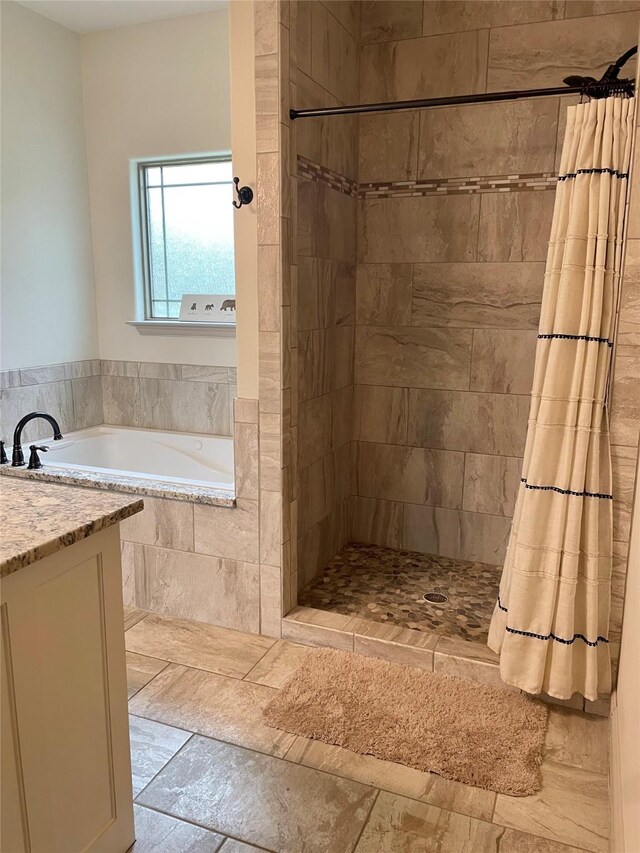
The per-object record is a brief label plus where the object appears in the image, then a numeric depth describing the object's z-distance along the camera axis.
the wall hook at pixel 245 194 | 2.40
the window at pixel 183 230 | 3.60
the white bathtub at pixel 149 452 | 3.61
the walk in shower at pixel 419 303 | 2.85
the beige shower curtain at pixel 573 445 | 1.96
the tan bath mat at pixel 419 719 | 1.98
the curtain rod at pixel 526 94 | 1.95
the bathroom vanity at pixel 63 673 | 1.28
